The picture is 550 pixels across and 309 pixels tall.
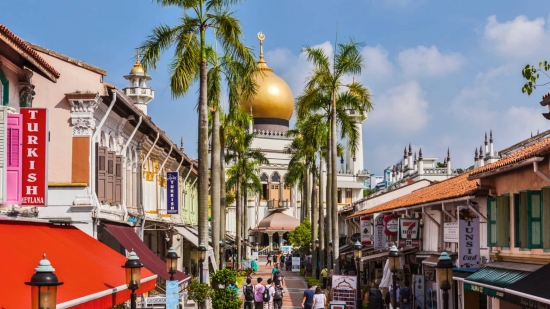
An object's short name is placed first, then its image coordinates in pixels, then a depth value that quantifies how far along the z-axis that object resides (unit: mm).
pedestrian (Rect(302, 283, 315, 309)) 31219
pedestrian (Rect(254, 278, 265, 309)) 33688
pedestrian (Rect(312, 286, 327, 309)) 28789
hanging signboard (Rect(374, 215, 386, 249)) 40031
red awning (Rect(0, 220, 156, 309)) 12547
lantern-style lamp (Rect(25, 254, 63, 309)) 10891
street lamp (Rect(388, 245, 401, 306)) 25172
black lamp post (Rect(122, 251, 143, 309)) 17775
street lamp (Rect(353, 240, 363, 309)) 33781
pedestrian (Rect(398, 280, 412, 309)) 32938
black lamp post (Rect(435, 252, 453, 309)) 18859
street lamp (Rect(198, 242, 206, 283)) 29672
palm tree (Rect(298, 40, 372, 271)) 41156
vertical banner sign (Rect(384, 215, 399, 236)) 36281
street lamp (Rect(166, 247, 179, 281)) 24891
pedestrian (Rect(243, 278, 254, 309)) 33438
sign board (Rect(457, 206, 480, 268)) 24625
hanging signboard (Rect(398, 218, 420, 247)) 33688
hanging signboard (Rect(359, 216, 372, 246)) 43781
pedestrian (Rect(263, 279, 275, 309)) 33906
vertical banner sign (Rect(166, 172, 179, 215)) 40094
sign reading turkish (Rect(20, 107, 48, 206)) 17312
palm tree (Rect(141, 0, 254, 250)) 30125
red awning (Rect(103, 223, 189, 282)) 25172
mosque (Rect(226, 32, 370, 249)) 112250
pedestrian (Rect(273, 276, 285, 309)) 34312
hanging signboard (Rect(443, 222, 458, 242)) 26267
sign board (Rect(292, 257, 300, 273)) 72375
